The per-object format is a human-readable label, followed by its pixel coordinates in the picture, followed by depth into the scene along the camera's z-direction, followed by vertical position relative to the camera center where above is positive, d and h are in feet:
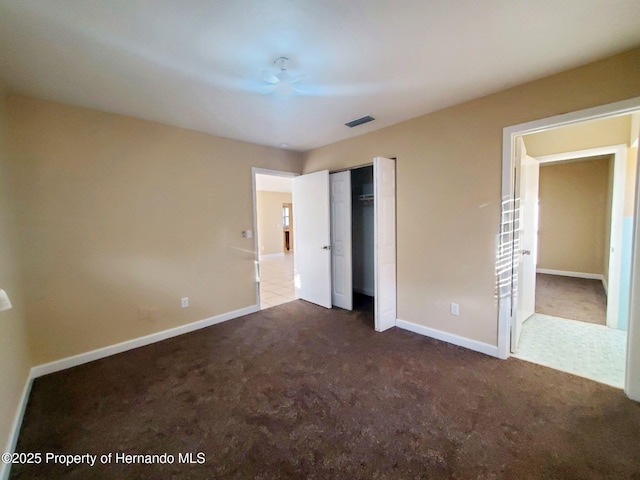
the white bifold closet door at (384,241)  10.27 -0.87
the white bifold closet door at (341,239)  12.99 -0.96
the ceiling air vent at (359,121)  9.91 +3.77
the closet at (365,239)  10.42 -0.96
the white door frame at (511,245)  6.39 -0.88
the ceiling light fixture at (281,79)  6.31 +3.71
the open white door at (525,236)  8.51 -0.76
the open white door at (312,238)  13.33 -0.91
